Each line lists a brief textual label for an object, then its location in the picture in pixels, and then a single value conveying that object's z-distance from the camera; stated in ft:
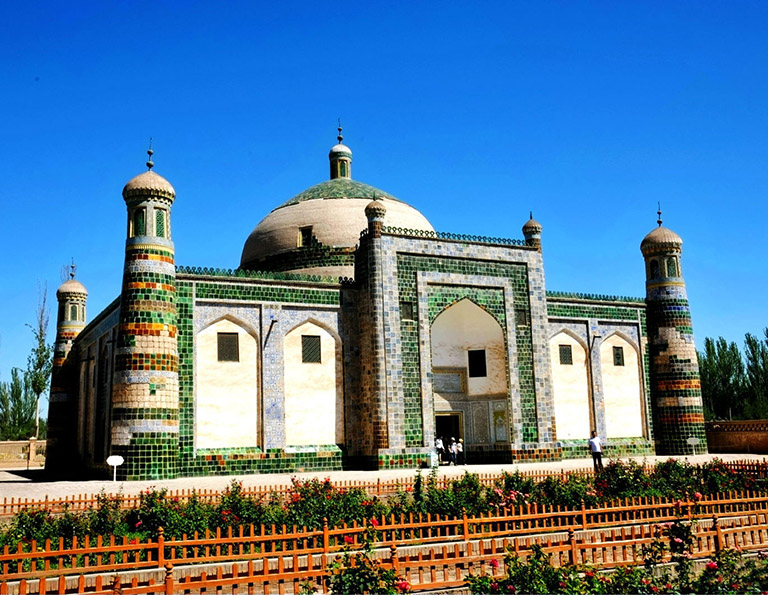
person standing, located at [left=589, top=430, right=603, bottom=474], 61.99
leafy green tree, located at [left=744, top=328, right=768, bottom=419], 129.29
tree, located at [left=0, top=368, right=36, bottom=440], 146.30
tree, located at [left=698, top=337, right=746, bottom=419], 133.69
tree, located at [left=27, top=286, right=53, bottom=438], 126.00
